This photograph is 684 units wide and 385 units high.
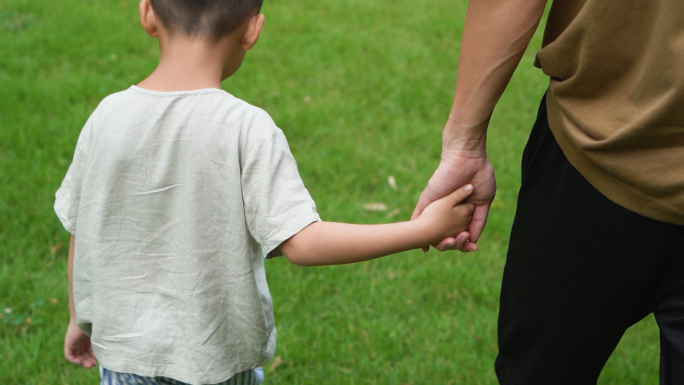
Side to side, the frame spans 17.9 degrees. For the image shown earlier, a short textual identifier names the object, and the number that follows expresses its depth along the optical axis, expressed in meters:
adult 2.80
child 2.90
